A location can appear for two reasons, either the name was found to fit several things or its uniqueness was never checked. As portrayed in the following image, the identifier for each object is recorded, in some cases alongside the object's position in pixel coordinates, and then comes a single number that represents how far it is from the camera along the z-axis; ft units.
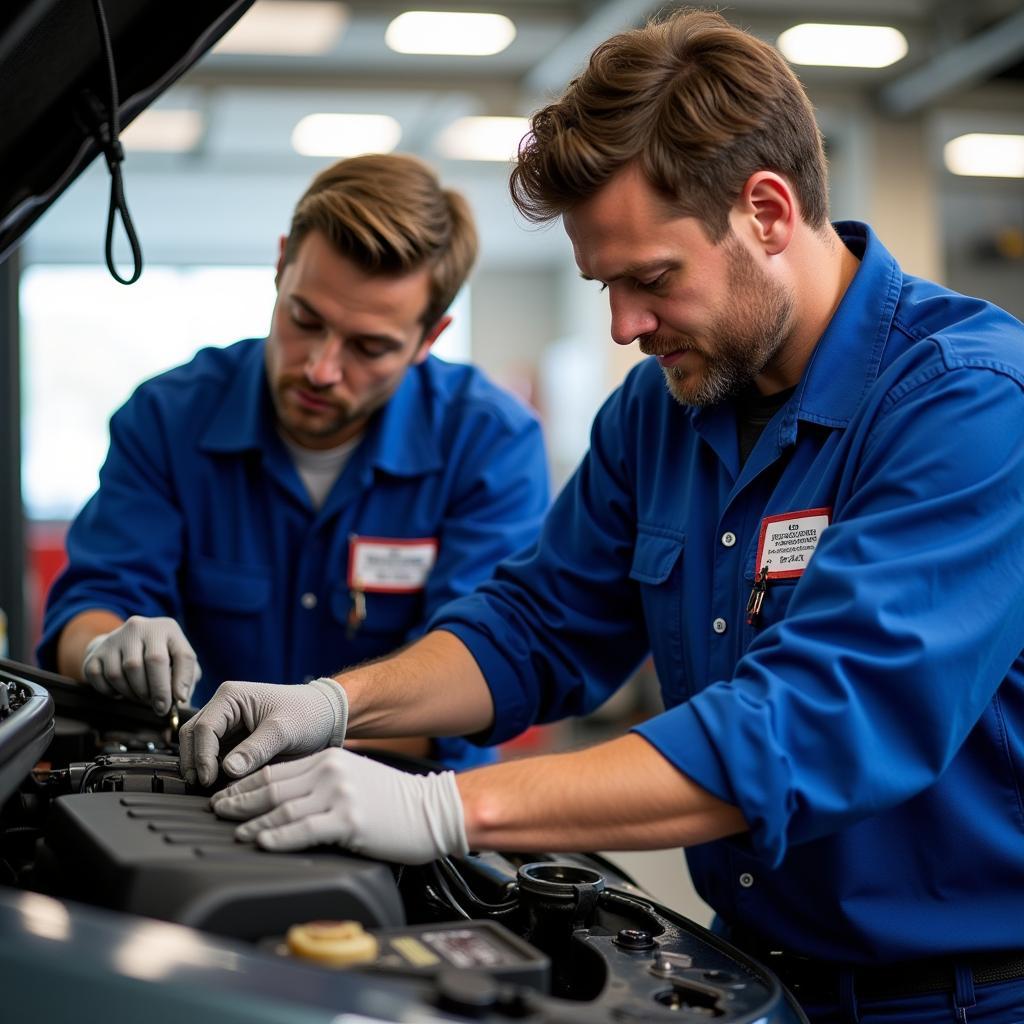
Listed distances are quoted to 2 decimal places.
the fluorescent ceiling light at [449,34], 16.57
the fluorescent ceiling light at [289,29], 15.96
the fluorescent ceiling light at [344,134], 20.85
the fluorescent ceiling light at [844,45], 17.31
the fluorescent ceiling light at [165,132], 20.36
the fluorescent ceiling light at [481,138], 20.75
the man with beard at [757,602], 3.05
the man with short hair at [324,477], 5.88
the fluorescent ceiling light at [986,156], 22.54
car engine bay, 2.09
